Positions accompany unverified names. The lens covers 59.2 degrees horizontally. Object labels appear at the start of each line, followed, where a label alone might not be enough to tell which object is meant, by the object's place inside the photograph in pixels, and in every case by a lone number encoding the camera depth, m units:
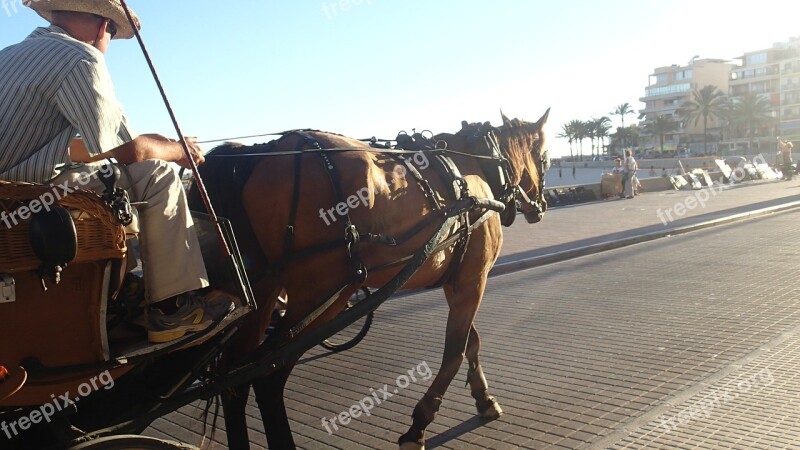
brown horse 3.76
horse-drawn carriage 2.66
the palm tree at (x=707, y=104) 101.50
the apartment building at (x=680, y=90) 121.59
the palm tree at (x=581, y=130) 116.00
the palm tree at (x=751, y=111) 101.19
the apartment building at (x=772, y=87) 108.19
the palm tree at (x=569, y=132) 117.49
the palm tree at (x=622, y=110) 117.27
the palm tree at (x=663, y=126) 109.44
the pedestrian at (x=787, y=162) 34.84
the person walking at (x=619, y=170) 25.77
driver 2.72
